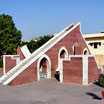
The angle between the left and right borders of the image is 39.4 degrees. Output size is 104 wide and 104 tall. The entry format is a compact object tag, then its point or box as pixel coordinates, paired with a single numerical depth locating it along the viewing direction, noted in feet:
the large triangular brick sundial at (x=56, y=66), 42.18
